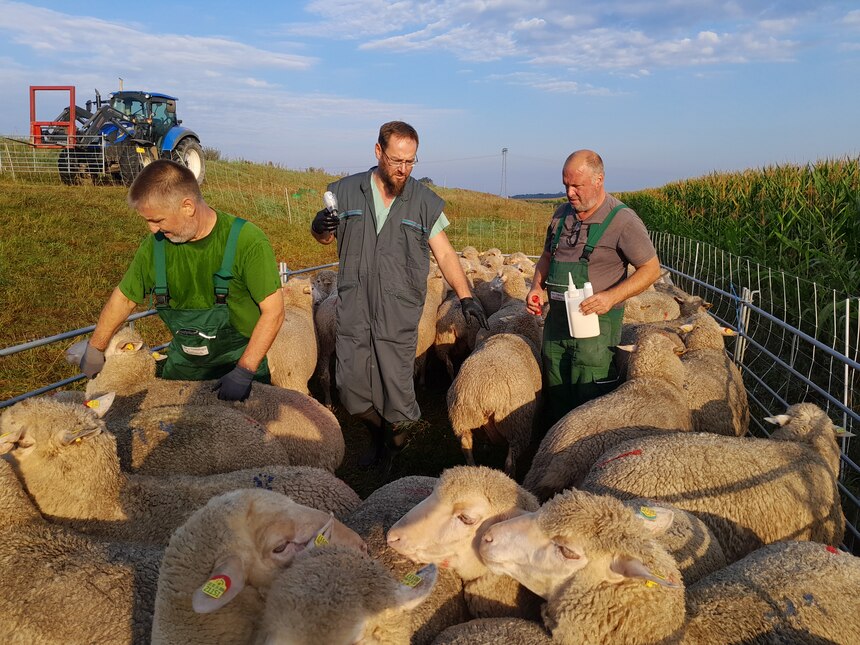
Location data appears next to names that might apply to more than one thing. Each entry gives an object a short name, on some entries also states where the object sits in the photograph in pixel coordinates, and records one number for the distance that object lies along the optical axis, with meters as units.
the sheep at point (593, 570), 1.99
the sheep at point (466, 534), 2.41
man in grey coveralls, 4.30
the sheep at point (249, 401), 3.78
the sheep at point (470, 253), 11.68
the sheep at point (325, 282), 8.55
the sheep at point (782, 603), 2.08
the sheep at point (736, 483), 2.88
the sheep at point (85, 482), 2.58
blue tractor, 17.19
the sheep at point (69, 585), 2.02
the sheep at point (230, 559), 1.81
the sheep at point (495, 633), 2.05
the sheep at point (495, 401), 4.83
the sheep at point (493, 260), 10.95
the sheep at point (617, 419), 3.61
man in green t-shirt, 3.34
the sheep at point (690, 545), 2.51
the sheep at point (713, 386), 4.65
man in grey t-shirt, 4.30
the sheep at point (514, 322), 6.33
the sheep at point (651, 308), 7.49
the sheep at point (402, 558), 2.29
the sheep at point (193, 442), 3.19
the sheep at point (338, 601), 1.58
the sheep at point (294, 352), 5.62
